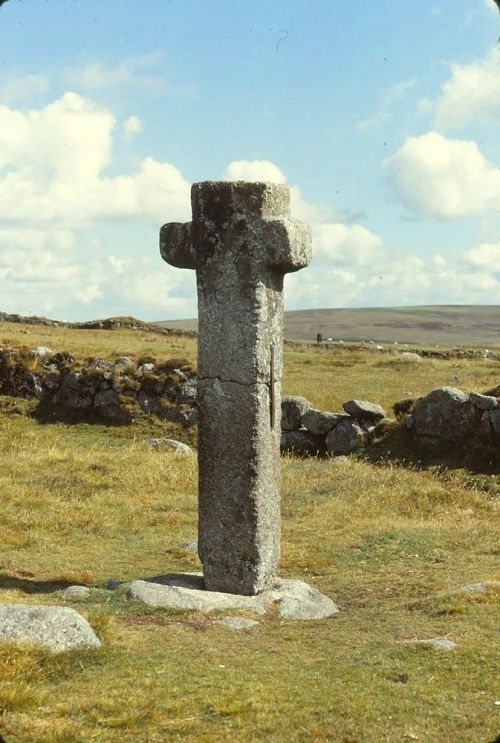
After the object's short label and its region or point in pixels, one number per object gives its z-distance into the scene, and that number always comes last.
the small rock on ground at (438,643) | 9.04
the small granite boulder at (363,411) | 23.69
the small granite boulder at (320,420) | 23.72
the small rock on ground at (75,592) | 10.98
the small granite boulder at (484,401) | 21.58
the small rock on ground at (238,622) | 10.10
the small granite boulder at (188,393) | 26.69
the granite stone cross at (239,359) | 10.97
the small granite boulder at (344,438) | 23.14
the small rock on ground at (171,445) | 23.25
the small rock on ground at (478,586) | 11.37
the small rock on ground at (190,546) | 14.10
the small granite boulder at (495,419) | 21.17
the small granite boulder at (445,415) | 21.86
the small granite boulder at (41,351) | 30.20
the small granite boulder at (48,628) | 8.47
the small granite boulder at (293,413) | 24.39
